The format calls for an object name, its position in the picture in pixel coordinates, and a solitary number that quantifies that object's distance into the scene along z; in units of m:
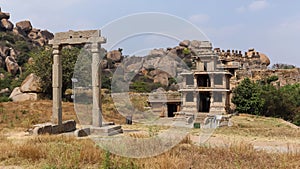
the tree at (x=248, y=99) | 30.78
